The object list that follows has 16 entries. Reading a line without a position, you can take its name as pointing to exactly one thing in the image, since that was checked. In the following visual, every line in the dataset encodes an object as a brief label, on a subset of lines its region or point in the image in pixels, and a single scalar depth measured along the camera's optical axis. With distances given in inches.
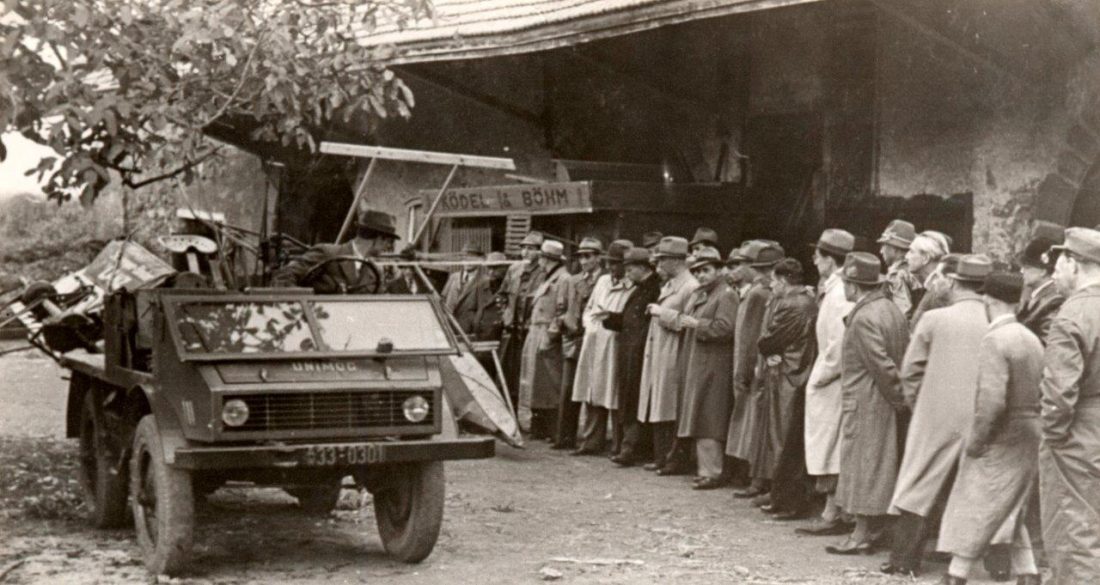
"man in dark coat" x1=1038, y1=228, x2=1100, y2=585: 245.9
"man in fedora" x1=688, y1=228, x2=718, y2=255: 440.1
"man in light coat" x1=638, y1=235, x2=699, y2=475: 434.6
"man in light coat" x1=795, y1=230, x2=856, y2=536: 343.0
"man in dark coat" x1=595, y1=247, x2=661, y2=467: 459.2
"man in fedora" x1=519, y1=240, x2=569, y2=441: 504.7
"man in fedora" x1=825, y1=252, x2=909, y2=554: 313.4
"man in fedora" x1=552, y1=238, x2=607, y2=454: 492.4
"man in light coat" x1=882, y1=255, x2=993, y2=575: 287.7
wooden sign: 523.7
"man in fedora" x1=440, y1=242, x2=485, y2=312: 548.7
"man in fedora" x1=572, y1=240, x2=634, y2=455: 468.4
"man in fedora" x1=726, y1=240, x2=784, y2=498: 391.2
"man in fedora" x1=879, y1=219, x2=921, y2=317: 342.3
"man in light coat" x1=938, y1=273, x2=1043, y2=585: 263.7
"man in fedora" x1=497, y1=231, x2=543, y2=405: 530.3
